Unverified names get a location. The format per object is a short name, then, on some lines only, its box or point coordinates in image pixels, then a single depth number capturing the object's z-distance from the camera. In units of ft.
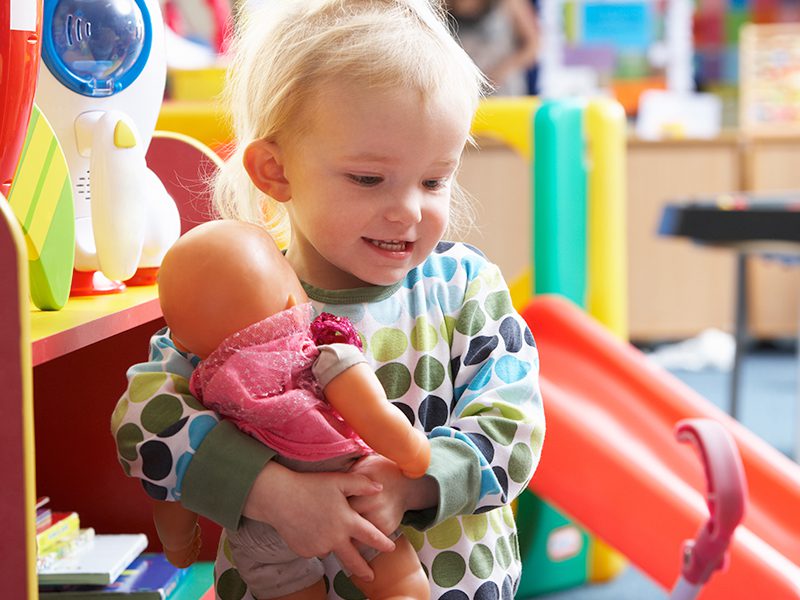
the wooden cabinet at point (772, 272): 16.77
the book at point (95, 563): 4.88
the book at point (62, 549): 4.95
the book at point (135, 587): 4.88
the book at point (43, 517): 4.93
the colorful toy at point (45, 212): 3.91
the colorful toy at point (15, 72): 3.75
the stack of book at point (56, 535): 4.91
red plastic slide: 6.07
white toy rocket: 4.33
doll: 3.61
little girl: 3.71
